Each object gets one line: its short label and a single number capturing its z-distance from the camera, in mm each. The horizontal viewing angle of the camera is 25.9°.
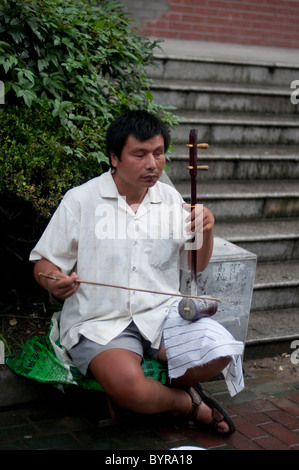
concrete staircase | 4961
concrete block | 4055
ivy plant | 3893
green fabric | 3504
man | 3332
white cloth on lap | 3309
